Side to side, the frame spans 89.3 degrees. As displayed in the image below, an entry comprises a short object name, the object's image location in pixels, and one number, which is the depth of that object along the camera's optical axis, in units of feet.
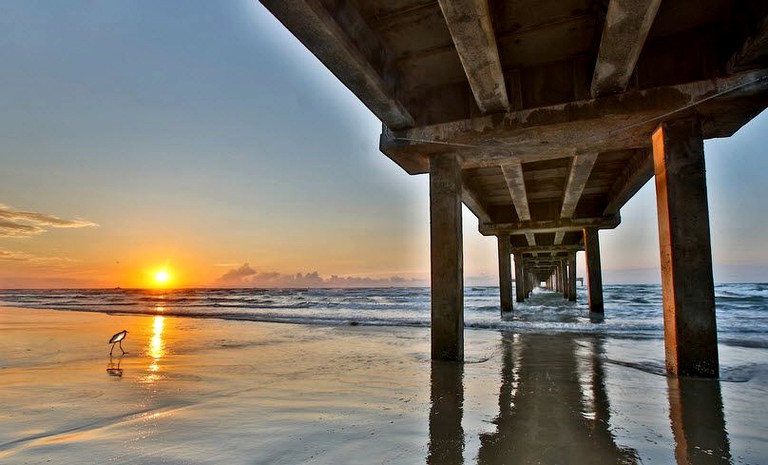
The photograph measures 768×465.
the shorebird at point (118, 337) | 23.25
